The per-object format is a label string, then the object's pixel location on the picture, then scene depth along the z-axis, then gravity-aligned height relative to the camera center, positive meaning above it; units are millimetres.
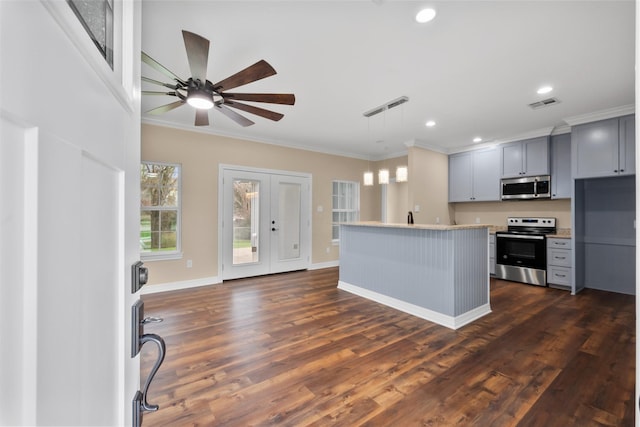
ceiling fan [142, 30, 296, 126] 1914 +1036
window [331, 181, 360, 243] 6391 +244
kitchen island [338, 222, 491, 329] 3039 -670
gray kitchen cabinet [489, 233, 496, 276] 5195 -734
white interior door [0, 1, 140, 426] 255 -9
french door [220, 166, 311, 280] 4938 -149
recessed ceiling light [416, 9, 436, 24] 2033 +1443
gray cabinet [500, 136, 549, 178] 4809 +981
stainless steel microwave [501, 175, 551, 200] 4824 +449
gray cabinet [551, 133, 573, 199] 4598 +769
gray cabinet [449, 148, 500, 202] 5441 +756
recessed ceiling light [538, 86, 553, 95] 3213 +1420
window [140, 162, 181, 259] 4238 +68
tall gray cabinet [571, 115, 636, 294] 3913 +125
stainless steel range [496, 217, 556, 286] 4652 -637
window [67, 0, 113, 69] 458 +345
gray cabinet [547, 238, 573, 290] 4383 -781
